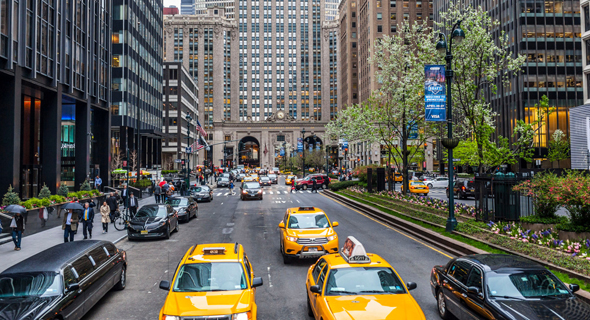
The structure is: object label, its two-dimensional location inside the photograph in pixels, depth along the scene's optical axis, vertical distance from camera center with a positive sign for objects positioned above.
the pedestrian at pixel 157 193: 31.03 -2.22
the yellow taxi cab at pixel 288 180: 58.46 -2.36
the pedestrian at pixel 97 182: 34.06 -1.43
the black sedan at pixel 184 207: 21.53 -2.40
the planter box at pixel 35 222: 16.72 -2.78
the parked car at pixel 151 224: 16.53 -2.56
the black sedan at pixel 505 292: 5.86 -2.19
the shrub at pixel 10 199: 19.70 -1.71
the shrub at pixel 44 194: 22.55 -1.65
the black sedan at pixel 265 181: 57.09 -2.36
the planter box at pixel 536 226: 13.53 -2.25
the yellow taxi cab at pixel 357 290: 5.88 -2.21
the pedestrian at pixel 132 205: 21.62 -2.23
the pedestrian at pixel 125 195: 23.22 -1.78
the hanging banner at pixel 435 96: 16.16 +2.95
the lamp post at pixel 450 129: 15.51 +1.55
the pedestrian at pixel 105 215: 18.50 -2.41
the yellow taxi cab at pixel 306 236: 11.55 -2.23
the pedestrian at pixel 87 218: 16.68 -2.29
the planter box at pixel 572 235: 12.04 -2.30
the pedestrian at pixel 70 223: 15.45 -2.33
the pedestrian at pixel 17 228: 14.56 -2.39
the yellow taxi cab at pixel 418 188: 38.84 -2.38
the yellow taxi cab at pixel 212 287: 6.19 -2.25
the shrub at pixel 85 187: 29.03 -1.60
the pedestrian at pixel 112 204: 20.87 -2.10
